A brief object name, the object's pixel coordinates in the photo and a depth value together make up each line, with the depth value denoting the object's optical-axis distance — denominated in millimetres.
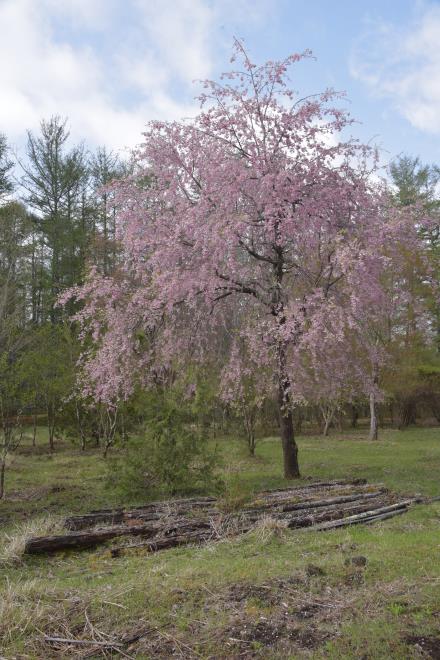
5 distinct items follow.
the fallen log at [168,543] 6167
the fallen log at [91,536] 6238
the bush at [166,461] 10023
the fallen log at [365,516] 6964
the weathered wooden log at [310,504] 7695
